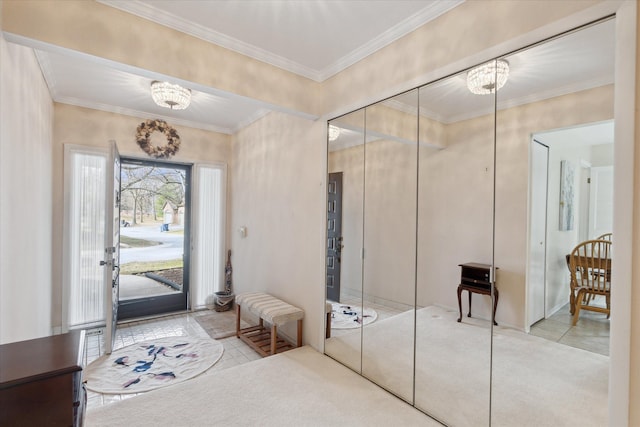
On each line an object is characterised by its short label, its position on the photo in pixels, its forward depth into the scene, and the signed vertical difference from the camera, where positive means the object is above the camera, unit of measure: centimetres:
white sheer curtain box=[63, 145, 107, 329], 369 -38
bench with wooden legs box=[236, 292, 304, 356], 309 -114
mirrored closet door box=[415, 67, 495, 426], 188 -26
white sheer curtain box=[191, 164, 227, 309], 470 -41
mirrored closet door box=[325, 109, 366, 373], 278 -25
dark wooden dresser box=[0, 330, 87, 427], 109 -69
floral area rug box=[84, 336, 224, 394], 261 -156
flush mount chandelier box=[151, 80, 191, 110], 312 +121
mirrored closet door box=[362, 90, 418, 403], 232 -26
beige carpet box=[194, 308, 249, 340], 379 -159
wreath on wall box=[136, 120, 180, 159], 420 +100
